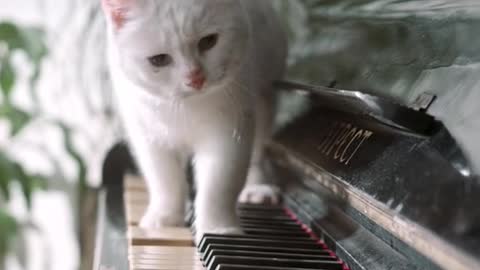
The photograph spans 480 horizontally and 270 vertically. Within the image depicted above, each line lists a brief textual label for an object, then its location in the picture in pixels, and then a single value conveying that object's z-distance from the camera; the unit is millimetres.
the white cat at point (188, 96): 984
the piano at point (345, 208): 554
